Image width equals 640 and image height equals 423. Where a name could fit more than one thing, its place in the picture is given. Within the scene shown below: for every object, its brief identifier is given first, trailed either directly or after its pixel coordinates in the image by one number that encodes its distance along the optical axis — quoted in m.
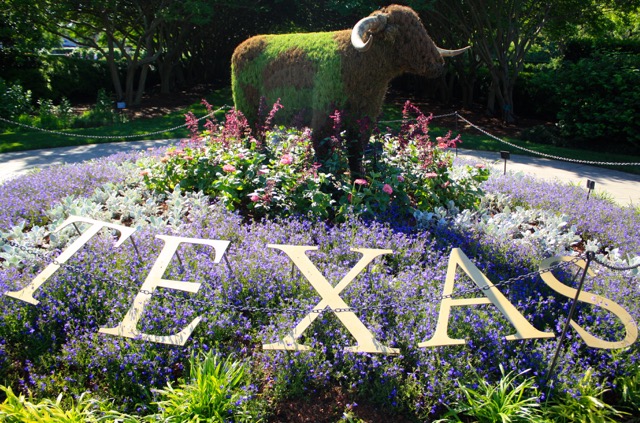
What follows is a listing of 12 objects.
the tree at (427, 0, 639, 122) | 14.10
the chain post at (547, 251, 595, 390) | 3.12
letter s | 3.33
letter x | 3.30
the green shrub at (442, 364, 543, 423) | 3.01
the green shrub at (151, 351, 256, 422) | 2.95
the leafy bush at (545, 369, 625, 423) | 3.09
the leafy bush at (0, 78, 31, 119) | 13.69
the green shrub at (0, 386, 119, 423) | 2.94
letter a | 3.35
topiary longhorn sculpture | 5.99
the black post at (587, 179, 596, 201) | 6.04
